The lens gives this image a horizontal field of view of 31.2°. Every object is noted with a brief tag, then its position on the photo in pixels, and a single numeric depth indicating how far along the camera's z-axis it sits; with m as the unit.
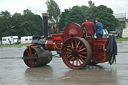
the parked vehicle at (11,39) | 59.53
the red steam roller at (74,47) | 7.60
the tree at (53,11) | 86.19
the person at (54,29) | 9.23
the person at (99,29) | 8.29
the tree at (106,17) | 68.44
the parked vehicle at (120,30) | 57.92
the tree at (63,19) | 80.56
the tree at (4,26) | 73.56
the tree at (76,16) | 74.69
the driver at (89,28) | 8.09
